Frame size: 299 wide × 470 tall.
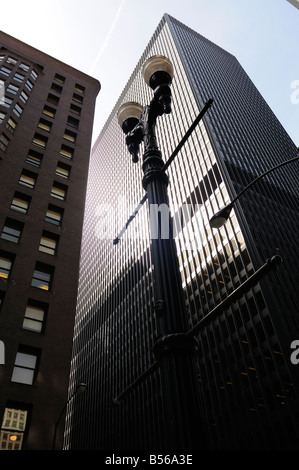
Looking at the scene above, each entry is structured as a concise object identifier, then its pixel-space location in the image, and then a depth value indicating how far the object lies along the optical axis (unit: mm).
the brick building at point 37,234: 19158
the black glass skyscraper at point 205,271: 56469
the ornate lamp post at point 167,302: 5570
